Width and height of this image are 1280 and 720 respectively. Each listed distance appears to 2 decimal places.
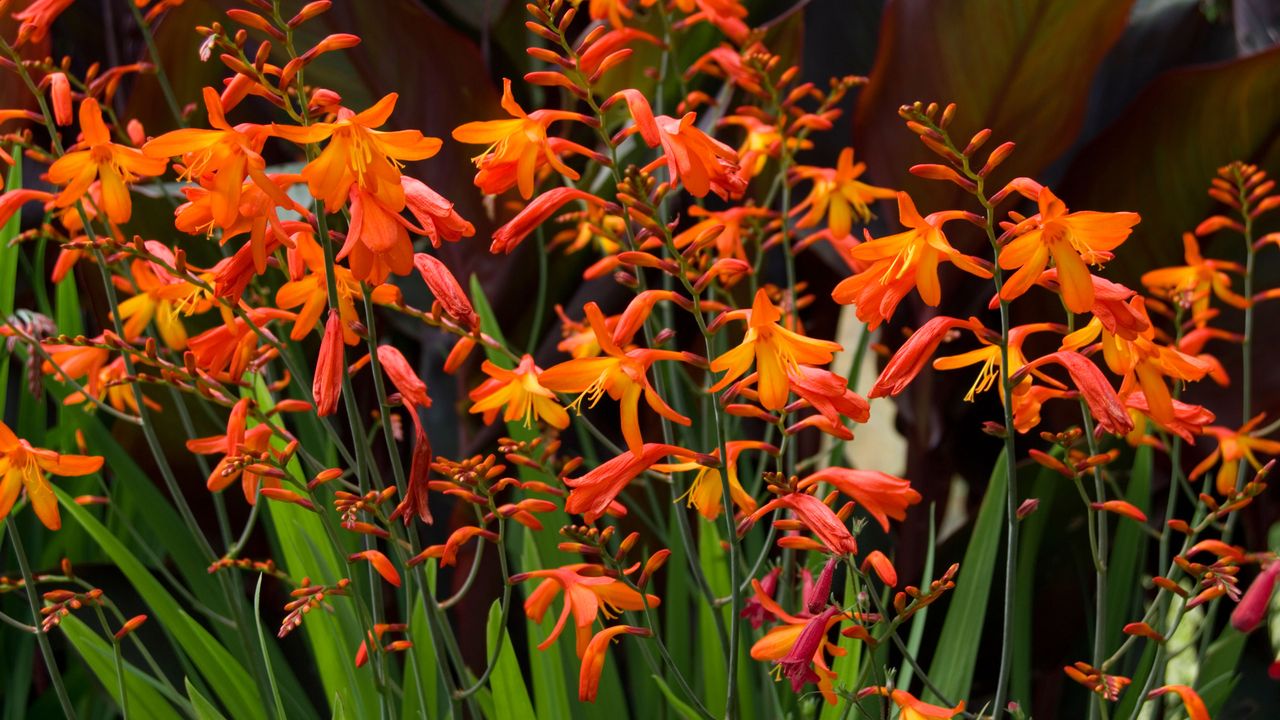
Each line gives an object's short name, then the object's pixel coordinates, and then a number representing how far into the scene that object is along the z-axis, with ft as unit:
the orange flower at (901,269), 4.15
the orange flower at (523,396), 4.56
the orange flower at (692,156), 4.29
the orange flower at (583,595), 4.35
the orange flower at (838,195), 5.26
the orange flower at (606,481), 4.25
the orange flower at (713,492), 4.45
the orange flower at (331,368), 4.23
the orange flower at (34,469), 4.44
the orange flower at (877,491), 4.32
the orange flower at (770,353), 4.23
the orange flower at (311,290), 4.45
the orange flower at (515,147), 4.35
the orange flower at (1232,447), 5.03
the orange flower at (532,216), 4.32
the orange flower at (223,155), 4.13
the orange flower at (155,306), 4.86
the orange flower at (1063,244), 4.11
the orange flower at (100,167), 4.50
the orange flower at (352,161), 4.13
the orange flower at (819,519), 4.20
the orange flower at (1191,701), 4.34
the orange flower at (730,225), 5.06
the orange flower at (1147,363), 4.26
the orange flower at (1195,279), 5.16
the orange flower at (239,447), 4.38
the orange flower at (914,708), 4.34
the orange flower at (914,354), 4.16
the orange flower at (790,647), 4.32
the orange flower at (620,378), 4.27
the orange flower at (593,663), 4.32
